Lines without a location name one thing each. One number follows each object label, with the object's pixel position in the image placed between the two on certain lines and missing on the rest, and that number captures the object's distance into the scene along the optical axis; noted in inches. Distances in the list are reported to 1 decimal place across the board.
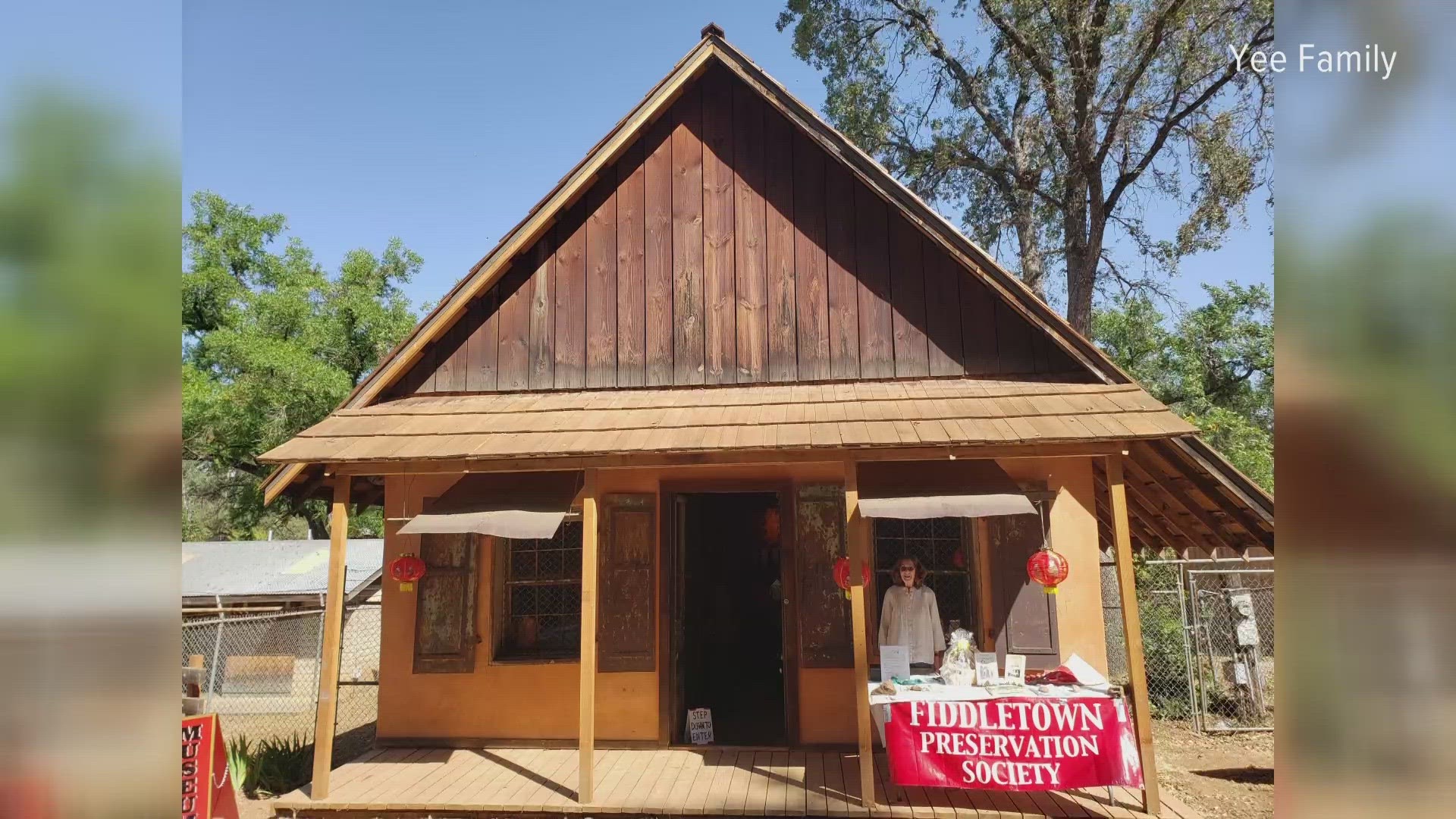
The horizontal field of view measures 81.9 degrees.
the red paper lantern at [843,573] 258.1
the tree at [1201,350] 833.5
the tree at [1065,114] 573.6
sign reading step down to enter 297.4
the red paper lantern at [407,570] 283.1
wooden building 262.1
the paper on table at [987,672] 240.1
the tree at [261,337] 748.6
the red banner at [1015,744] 222.8
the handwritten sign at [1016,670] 241.8
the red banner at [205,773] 211.0
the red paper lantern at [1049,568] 239.5
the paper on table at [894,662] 252.5
